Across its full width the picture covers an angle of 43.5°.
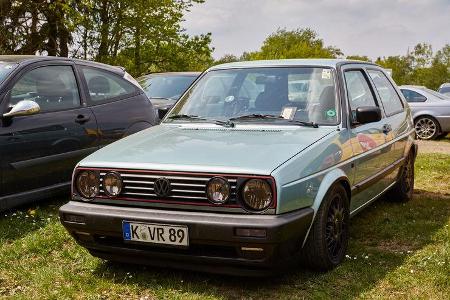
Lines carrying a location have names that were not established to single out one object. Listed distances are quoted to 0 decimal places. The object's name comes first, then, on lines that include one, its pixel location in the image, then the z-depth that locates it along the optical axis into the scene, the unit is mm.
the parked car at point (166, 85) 10211
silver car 14915
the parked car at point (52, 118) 5199
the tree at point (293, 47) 74938
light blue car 3455
